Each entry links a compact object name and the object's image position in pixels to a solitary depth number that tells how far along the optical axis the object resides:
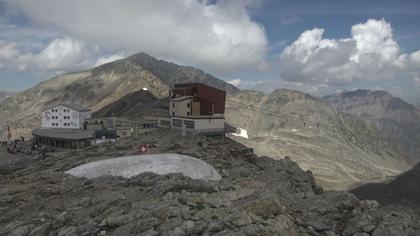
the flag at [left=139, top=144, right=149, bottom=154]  54.44
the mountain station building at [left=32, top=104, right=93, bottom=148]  102.25
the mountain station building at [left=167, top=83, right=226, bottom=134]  80.25
